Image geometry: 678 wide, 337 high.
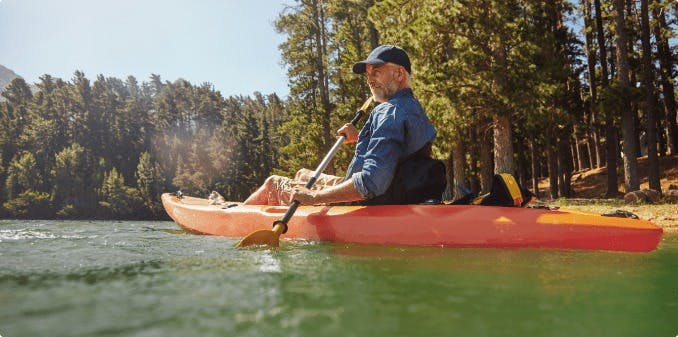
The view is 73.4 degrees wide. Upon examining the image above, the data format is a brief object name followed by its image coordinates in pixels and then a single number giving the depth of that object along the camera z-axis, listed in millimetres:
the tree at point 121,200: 53969
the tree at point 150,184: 53250
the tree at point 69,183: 56844
